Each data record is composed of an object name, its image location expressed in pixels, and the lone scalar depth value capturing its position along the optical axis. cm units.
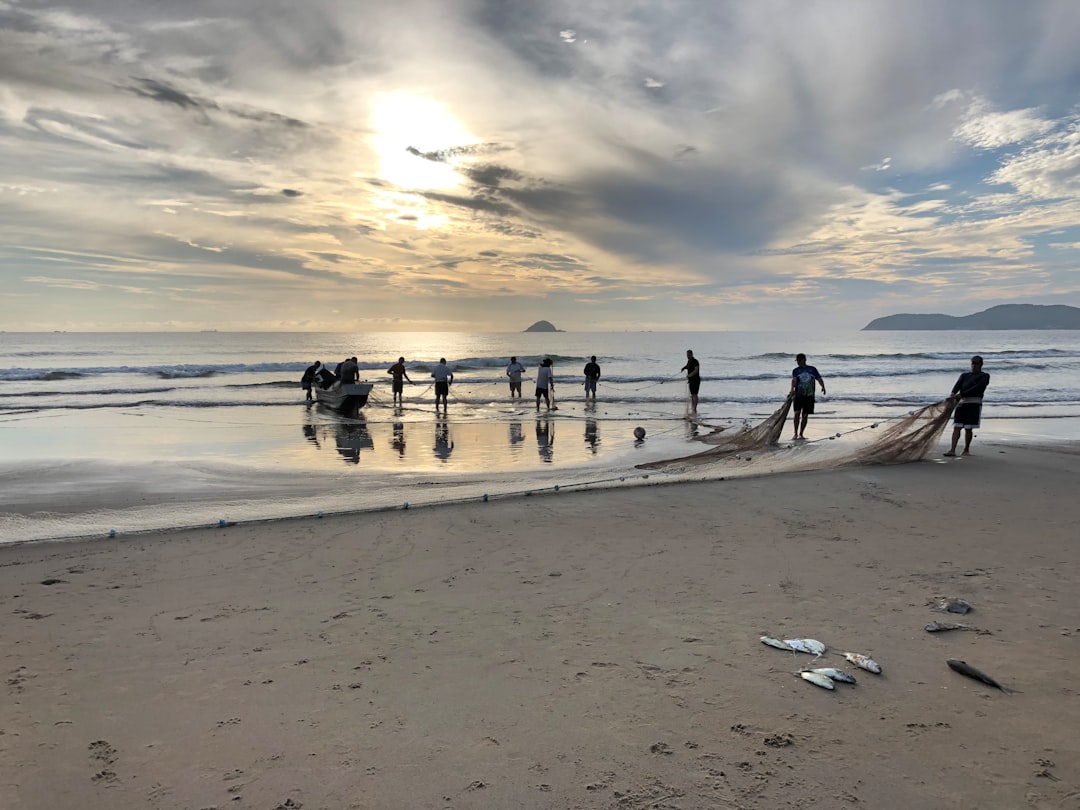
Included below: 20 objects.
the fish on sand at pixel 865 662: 386
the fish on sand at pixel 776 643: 414
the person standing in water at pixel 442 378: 2211
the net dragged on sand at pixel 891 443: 1066
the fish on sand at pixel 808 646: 409
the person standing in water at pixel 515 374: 2423
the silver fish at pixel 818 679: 367
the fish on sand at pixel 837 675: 374
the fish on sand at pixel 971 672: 367
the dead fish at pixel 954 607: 471
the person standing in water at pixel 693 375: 1984
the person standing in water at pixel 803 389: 1415
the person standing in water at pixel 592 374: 2350
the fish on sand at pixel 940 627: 440
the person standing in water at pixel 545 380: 2095
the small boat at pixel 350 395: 2006
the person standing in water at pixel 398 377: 2323
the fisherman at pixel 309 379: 2391
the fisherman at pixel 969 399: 1116
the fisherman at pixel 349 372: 2014
